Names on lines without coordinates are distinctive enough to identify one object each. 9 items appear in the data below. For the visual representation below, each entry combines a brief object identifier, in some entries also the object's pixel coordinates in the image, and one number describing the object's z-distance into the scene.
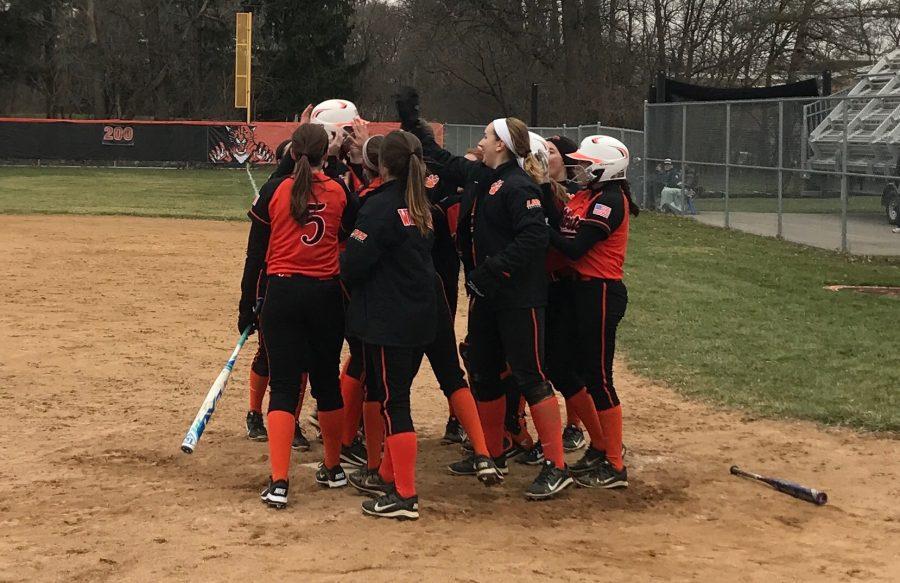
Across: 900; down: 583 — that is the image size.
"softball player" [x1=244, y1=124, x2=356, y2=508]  5.60
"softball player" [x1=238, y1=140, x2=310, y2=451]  6.05
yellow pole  36.08
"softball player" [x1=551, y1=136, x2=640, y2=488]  6.07
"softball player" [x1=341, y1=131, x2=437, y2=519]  5.45
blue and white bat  5.84
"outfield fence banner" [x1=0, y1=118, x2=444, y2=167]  40.84
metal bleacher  17.58
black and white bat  5.85
